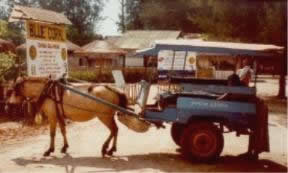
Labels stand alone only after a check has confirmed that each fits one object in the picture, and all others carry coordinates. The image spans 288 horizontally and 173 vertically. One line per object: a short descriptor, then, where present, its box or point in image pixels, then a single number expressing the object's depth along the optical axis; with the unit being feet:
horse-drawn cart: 29.04
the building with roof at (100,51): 121.70
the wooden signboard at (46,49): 40.27
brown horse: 30.45
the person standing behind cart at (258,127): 28.81
